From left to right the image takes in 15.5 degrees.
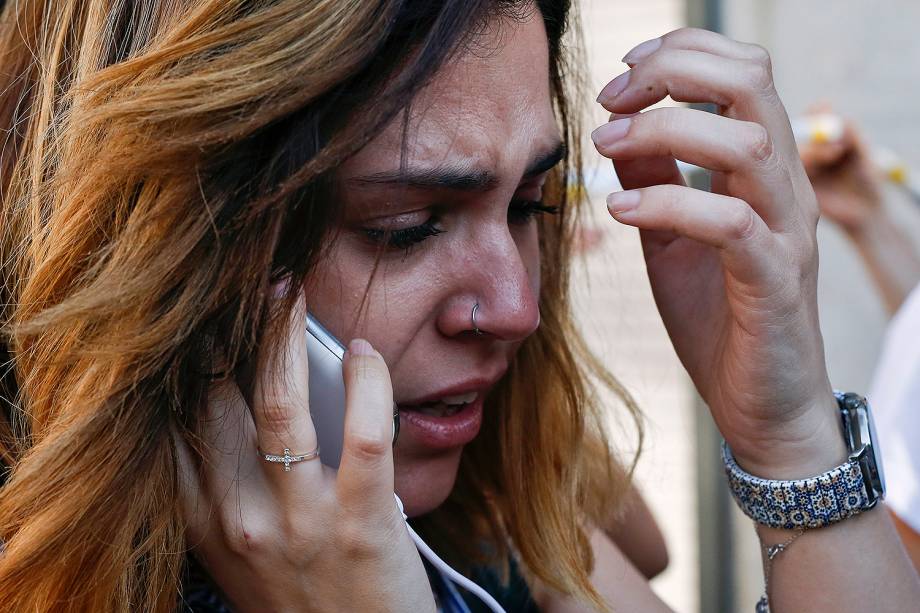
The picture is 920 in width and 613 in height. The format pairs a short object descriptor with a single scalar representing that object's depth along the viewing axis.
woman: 1.11
